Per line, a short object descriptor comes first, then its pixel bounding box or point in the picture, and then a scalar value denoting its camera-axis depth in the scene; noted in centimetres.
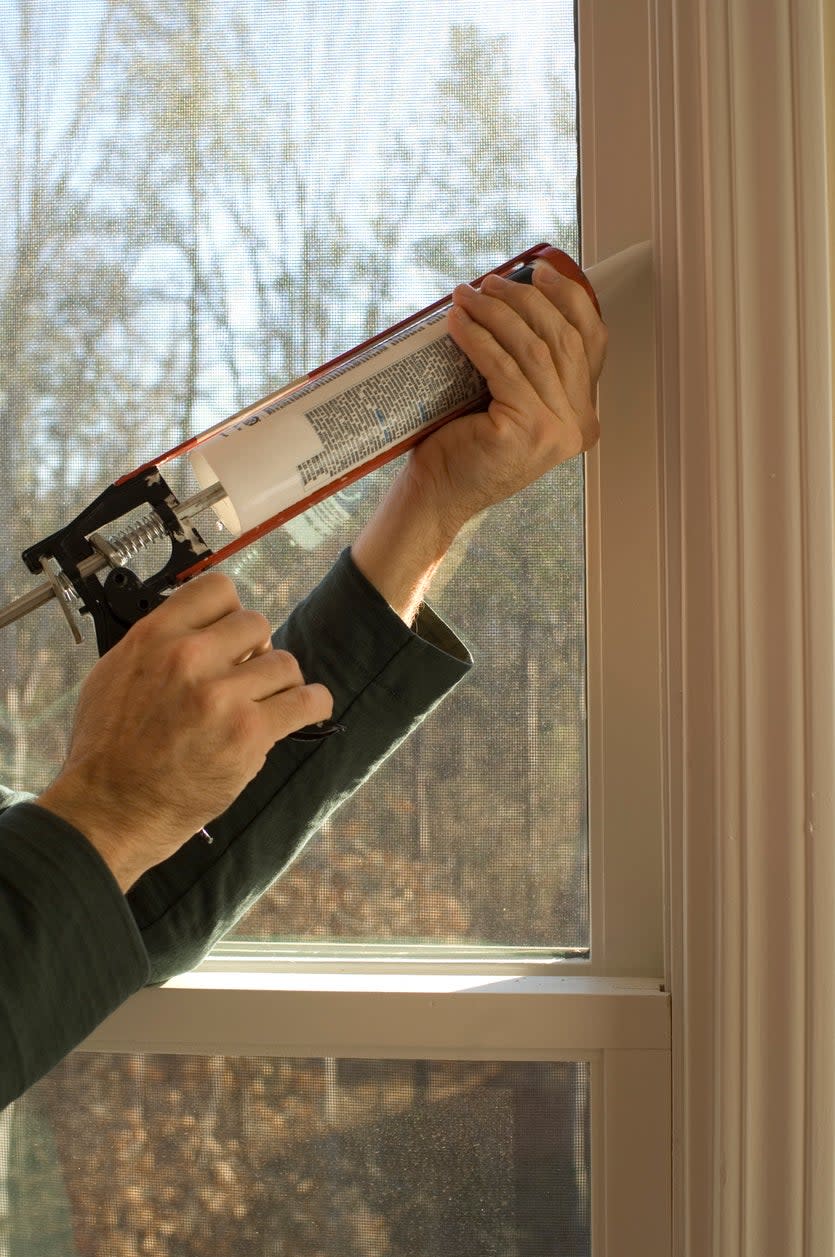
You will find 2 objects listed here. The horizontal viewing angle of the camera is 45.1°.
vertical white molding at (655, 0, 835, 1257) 67
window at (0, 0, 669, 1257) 82
